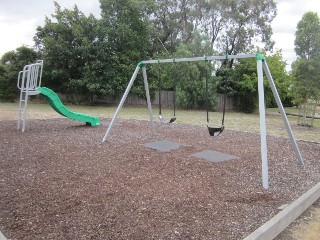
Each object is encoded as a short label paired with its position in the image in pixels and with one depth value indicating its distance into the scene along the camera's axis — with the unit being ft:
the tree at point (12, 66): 71.41
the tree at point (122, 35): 70.69
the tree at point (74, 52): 68.13
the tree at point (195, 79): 63.98
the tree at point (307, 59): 38.09
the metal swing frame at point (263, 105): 14.33
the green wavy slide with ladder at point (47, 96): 29.12
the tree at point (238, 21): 87.40
